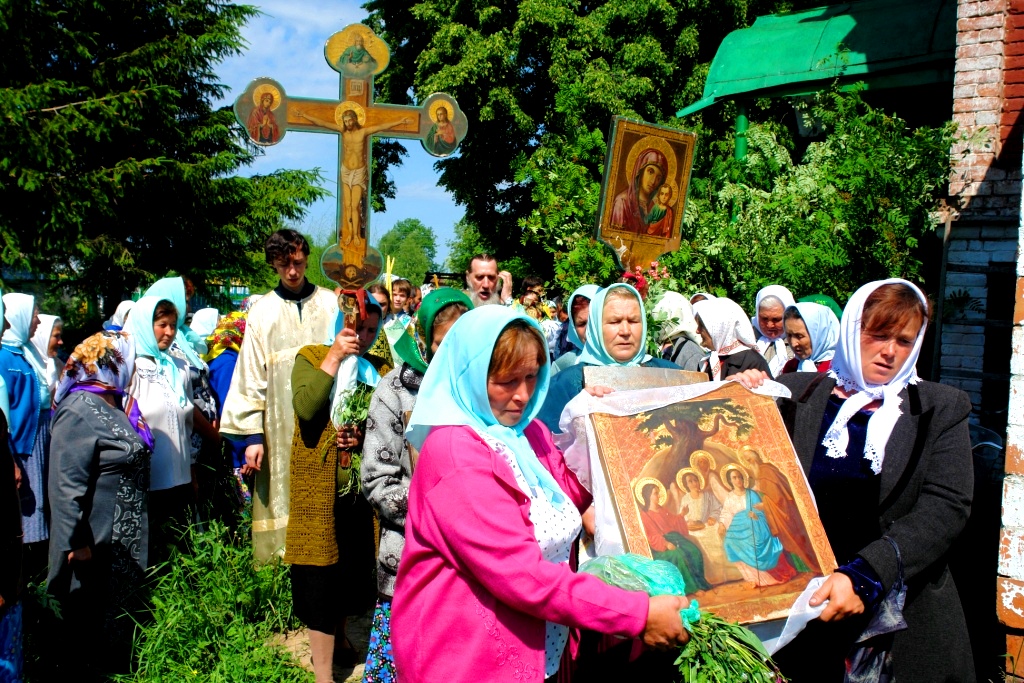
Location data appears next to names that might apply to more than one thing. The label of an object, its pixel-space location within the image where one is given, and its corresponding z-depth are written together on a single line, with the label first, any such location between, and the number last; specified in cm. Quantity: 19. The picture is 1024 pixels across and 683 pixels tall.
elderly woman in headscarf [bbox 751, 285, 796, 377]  593
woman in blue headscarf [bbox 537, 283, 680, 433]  381
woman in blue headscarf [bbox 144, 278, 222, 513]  545
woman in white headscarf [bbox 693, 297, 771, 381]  556
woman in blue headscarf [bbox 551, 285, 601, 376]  540
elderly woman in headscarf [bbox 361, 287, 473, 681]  333
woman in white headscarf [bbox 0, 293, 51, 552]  443
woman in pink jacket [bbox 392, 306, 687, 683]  202
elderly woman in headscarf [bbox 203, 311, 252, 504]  615
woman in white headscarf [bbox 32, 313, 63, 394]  642
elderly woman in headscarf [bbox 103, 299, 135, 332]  661
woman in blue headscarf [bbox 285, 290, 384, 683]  396
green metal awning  1134
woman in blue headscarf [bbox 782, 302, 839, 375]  536
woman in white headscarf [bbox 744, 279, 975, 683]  247
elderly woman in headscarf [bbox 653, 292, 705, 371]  553
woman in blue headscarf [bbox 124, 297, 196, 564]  495
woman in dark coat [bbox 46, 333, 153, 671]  399
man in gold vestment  466
